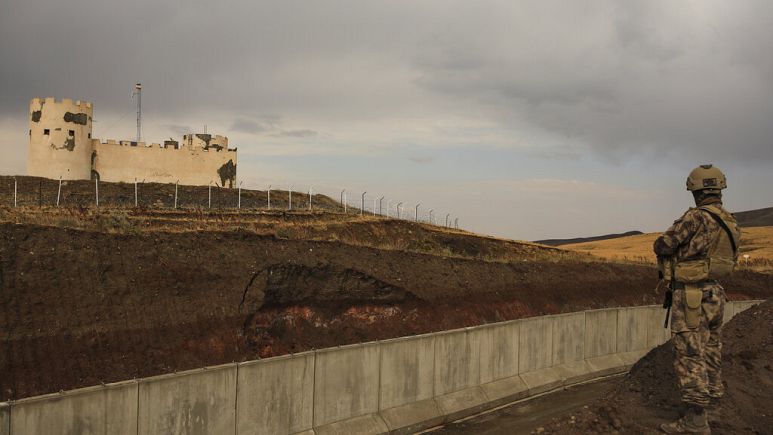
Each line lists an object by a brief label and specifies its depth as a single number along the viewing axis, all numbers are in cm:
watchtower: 5397
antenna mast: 6538
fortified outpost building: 5409
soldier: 952
